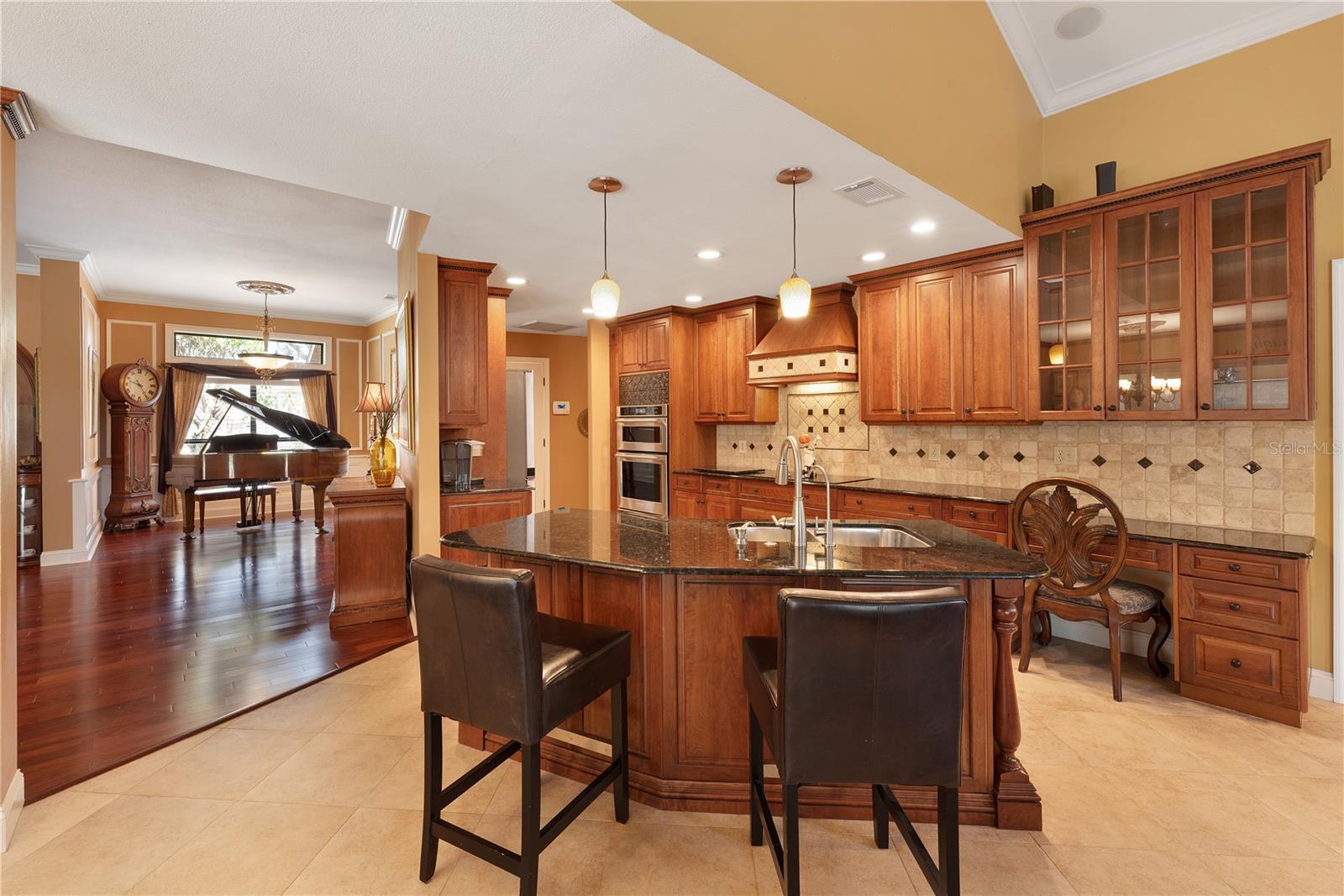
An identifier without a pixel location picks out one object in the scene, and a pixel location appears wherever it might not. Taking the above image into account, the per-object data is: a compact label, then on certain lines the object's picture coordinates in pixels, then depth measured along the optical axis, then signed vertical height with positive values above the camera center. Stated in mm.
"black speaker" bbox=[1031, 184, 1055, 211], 3637 +1464
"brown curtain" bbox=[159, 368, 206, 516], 7625 +573
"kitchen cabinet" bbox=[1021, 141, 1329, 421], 2826 +745
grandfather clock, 6801 +106
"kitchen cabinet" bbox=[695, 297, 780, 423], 5496 +760
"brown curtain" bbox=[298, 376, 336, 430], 8500 +697
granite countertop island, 1961 -659
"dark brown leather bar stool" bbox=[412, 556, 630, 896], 1603 -647
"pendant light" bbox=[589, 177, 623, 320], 2744 +691
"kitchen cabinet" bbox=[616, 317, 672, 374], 5906 +994
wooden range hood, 4703 +775
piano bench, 6707 -512
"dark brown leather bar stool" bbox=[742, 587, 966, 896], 1432 -603
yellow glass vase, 4164 -104
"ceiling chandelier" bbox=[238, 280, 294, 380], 6754 +1281
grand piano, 6172 -210
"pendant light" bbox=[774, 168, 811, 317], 2736 +700
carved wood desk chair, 2986 -650
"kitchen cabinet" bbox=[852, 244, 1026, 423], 3832 +699
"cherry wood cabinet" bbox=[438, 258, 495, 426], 4211 +738
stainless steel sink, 2629 -402
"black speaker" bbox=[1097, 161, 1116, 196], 3391 +1468
